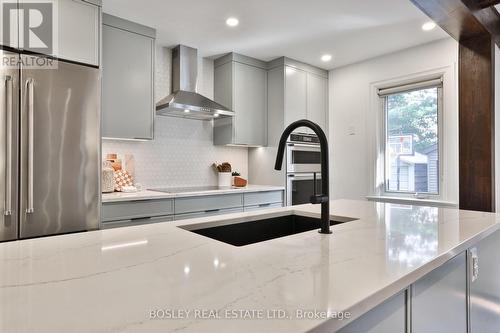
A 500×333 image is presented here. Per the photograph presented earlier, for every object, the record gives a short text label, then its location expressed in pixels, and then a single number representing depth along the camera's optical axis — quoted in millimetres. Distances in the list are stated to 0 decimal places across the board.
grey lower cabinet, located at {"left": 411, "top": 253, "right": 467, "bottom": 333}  880
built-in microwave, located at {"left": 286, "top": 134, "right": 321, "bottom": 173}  3695
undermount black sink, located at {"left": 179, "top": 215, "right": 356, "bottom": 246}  1387
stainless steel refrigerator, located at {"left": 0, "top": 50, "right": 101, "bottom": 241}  1884
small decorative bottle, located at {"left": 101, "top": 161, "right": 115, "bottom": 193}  2686
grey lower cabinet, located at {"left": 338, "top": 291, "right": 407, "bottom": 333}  674
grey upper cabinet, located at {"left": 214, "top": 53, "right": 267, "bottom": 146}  3572
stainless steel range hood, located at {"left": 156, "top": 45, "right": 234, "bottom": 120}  3065
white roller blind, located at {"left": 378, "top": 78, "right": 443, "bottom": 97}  3221
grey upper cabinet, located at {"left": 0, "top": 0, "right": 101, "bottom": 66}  2145
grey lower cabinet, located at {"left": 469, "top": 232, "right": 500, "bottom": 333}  1296
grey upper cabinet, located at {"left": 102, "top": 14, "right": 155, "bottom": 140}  2625
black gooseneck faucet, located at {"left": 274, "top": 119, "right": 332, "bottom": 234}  1128
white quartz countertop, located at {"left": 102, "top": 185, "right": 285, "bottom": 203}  2415
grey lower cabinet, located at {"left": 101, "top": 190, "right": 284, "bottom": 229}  2406
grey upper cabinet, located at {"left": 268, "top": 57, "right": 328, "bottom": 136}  3686
